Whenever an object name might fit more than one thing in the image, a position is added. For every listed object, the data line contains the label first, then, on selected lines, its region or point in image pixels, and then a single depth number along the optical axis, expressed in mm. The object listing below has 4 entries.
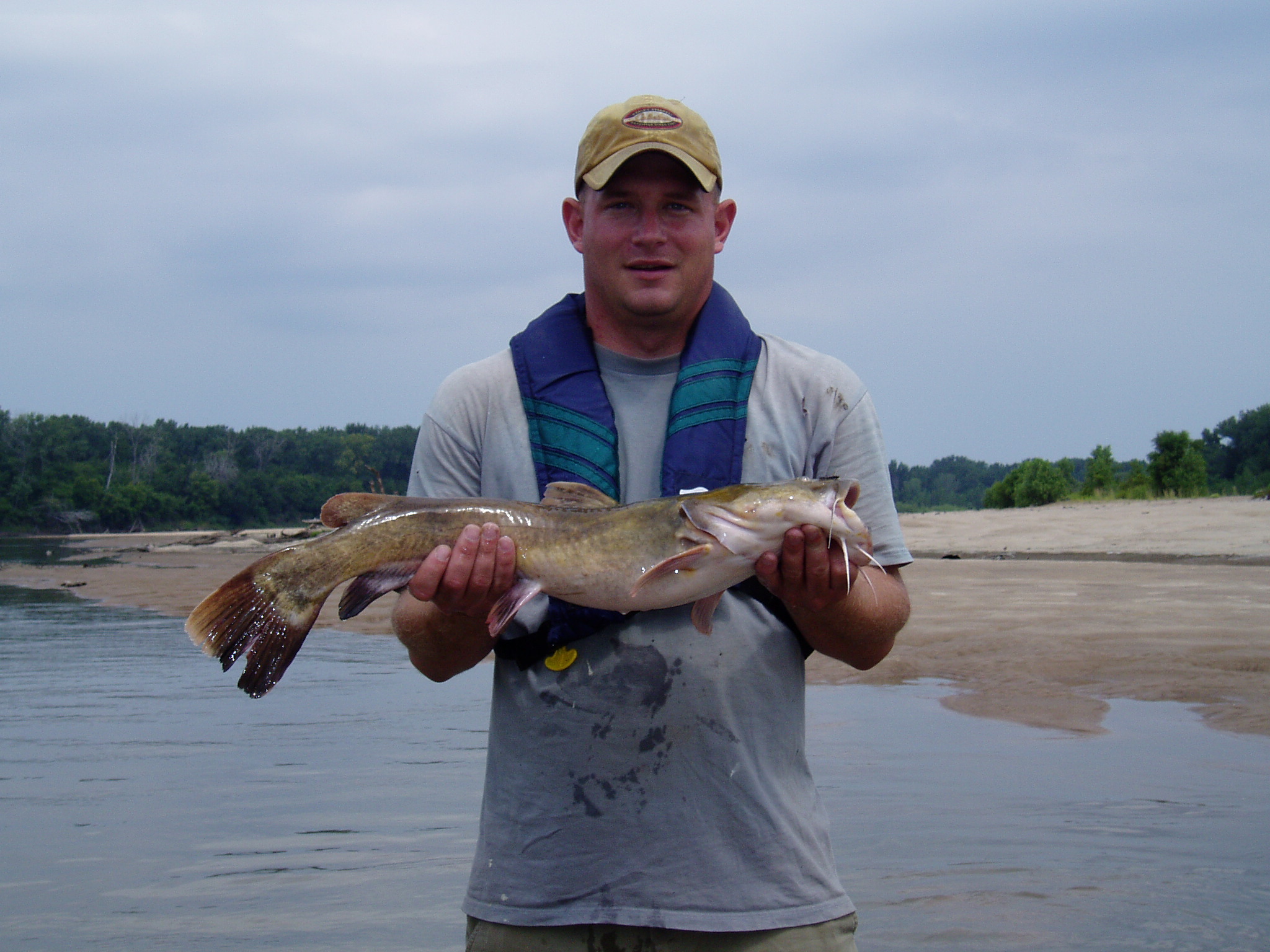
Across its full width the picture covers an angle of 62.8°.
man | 2240
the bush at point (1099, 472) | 34503
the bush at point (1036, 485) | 35406
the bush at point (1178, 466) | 28781
